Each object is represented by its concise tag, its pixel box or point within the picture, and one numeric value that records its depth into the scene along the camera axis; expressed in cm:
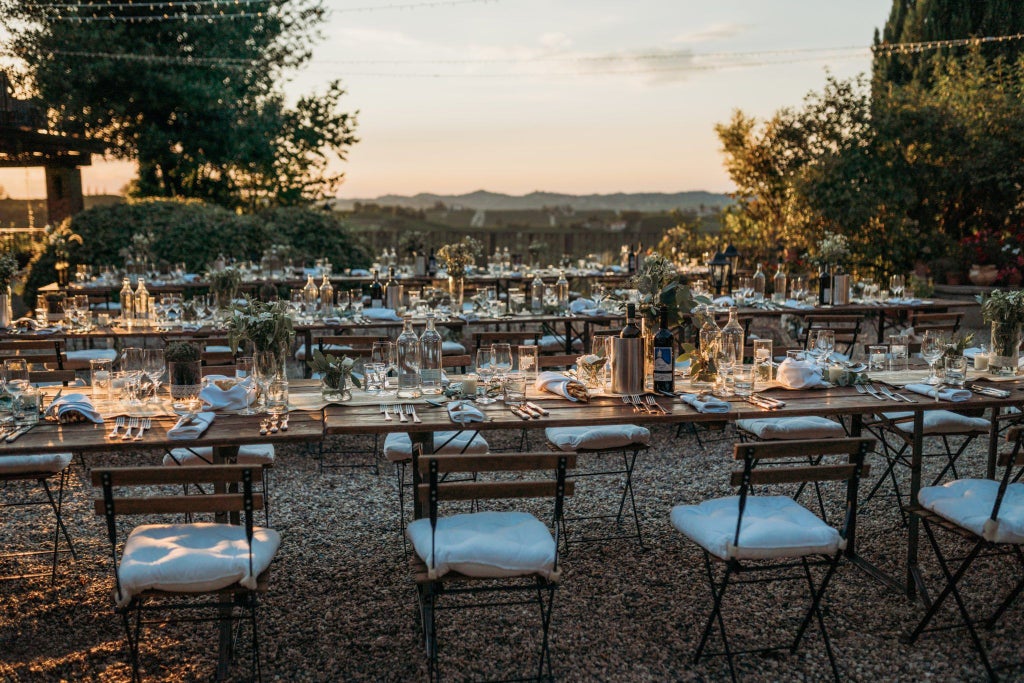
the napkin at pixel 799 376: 443
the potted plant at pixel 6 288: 711
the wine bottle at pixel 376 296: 809
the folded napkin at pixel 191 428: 358
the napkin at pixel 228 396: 404
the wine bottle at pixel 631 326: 433
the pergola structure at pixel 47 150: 1249
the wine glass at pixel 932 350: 452
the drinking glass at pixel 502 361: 423
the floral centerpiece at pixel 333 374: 418
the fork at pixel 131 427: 358
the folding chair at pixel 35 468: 423
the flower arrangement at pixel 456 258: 857
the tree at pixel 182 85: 1634
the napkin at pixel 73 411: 386
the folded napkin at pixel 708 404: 403
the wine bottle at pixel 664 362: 436
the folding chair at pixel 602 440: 465
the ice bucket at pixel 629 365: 434
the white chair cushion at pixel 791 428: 487
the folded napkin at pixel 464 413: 383
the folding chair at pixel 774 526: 321
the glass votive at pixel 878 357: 486
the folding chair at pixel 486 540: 307
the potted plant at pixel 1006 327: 465
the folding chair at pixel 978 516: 349
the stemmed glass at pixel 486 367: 425
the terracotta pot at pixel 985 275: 1327
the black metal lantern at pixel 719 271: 951
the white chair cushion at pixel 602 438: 465
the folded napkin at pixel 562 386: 425
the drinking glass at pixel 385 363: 440
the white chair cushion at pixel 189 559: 300
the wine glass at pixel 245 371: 421
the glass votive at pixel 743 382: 436
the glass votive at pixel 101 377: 428
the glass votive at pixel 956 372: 445
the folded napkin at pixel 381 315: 770
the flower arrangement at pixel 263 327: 400
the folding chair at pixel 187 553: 294
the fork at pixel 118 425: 363
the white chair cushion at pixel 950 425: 489
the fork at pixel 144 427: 359
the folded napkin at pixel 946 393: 416
